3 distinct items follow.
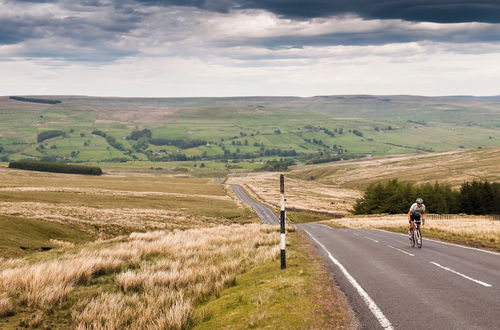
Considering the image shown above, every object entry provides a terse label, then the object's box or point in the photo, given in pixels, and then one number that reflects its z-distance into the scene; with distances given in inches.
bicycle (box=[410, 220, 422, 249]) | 930.1
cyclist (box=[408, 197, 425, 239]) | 929.5
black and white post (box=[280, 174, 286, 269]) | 599.8
